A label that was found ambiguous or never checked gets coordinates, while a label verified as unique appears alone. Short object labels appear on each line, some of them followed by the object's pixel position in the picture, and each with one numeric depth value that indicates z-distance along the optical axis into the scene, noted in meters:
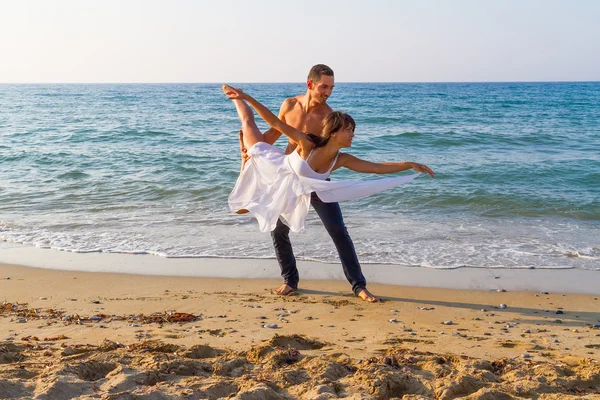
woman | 5.12
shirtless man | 5.25
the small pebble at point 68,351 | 3.72
